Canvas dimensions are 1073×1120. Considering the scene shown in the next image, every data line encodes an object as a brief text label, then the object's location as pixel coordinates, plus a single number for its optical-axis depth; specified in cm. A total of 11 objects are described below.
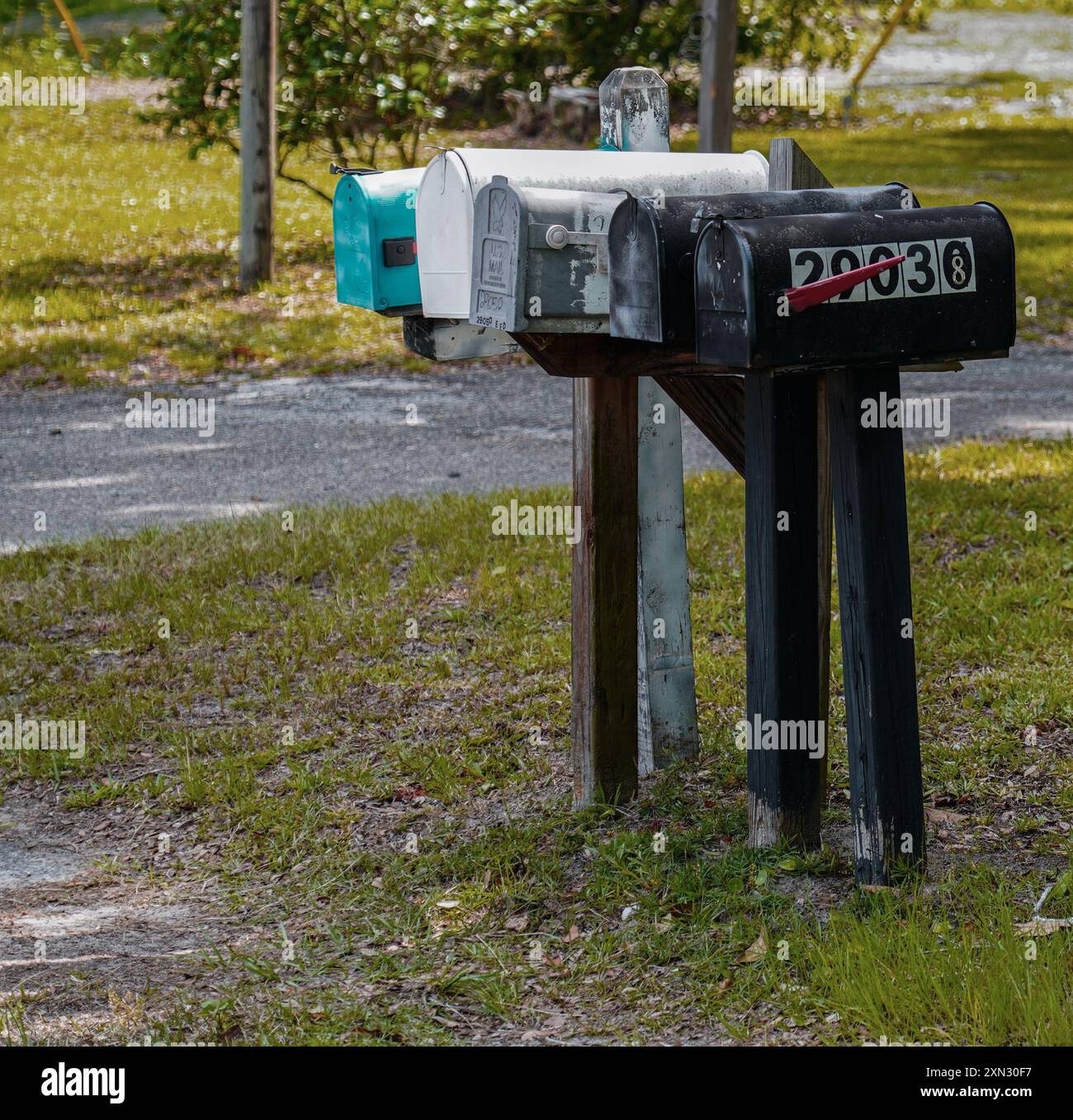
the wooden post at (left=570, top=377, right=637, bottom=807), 707
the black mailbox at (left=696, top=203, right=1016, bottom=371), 537
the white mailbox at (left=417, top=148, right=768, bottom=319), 610
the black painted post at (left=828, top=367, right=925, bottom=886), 596
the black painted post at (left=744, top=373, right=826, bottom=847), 611
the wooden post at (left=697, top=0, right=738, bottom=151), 2012
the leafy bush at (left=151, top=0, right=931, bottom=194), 2417
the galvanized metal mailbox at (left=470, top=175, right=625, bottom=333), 569
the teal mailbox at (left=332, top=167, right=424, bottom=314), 668
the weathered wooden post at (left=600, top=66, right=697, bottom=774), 759
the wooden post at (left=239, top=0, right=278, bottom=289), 2117
